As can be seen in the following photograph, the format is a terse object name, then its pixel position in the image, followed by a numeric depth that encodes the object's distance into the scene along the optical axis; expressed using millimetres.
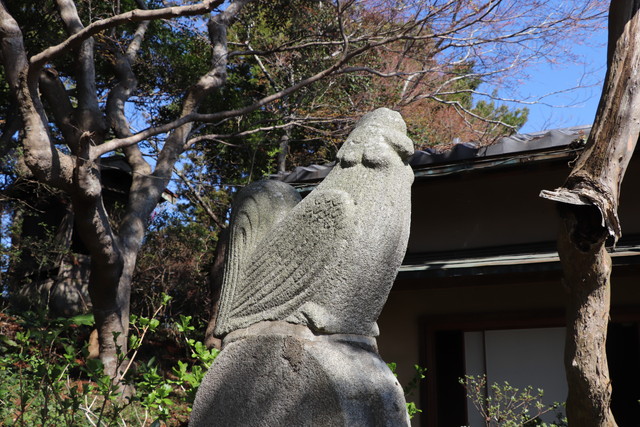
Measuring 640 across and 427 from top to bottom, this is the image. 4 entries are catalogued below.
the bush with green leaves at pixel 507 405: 6260
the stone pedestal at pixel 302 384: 2797
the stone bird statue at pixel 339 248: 2953
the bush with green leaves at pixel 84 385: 4343
